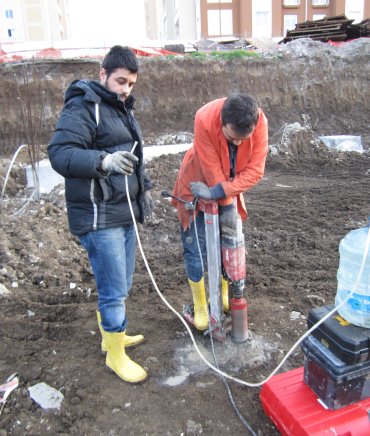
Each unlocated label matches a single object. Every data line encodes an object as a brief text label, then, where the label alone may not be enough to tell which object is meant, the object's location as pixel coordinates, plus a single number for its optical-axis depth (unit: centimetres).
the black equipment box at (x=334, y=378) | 188
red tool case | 187
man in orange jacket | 235
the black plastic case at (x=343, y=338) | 185
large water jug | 196
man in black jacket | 207
